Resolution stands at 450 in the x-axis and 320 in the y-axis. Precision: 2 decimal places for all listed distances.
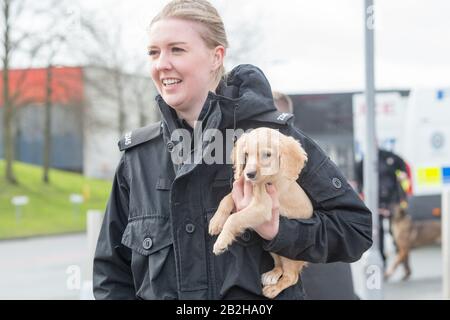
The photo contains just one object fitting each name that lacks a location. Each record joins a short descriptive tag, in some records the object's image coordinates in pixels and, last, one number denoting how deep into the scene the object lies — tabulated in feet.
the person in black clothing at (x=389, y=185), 38.99
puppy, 6.89
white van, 48.11
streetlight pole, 24.72
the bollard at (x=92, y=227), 20.02
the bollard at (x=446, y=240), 24.91
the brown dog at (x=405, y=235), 38.42
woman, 7.23
